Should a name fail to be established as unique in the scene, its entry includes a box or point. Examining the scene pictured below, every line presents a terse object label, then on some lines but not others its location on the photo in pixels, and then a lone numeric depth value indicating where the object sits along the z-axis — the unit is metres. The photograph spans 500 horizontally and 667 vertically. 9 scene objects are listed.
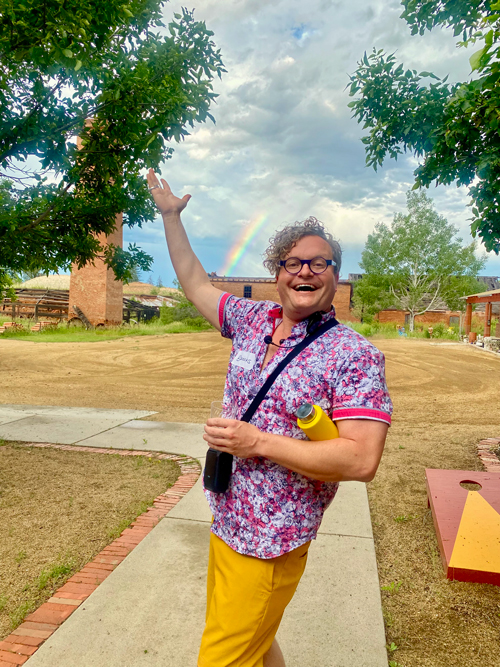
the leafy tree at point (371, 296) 41.19
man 1.43
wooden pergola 26.00
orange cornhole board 3.21
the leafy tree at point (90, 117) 3.55
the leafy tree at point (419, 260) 39.34
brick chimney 31.28
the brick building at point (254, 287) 48.38
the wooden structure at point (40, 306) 32.86
